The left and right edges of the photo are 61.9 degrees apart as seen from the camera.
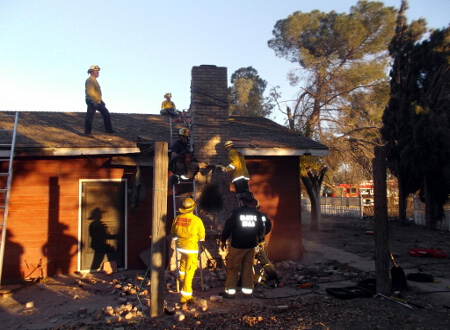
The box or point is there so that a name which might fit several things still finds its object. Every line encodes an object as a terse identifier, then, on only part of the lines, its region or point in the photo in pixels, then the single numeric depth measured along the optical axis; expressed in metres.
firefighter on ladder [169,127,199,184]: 7.29
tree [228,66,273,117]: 30.48
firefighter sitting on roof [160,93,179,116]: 13.39
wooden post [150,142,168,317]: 5.46
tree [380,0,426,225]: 17.39
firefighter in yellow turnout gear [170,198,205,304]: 6.03
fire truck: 23.13
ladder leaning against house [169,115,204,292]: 7.63
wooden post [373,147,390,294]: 6.39
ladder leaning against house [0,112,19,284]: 6.67
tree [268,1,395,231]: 17.02
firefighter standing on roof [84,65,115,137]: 8.74
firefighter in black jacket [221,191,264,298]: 6.39
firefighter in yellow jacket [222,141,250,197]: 7.56
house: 8.10
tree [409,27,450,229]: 16.05
